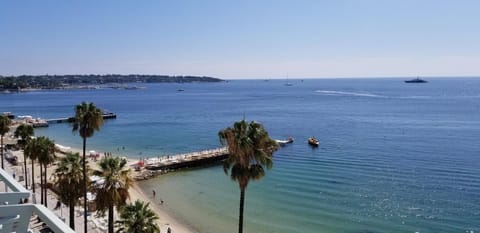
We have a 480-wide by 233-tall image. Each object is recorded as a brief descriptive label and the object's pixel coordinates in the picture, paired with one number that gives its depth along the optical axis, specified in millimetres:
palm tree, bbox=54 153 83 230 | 28391
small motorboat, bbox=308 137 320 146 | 77025
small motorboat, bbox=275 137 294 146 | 80219
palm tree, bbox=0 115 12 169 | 48328
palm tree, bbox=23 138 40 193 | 34031
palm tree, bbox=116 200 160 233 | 19906
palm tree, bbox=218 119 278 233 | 20969
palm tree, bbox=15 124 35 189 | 44244
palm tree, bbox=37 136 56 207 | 33875
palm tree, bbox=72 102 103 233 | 32062
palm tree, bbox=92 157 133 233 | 23125
